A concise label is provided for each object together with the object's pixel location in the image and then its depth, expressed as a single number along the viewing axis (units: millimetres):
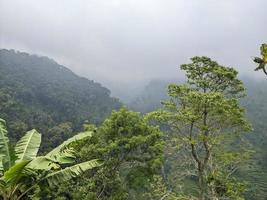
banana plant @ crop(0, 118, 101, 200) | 5508
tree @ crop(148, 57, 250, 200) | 9042
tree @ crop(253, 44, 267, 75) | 7712
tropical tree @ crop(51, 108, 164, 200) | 11109
